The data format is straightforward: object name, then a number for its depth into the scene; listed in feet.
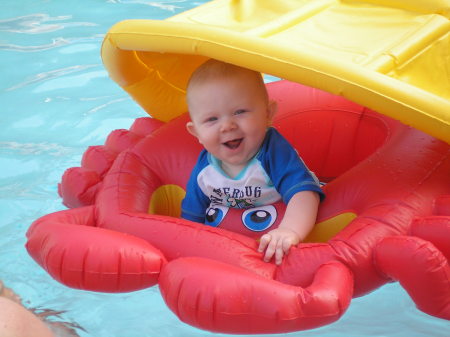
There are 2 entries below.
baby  5.47
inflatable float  4.88
